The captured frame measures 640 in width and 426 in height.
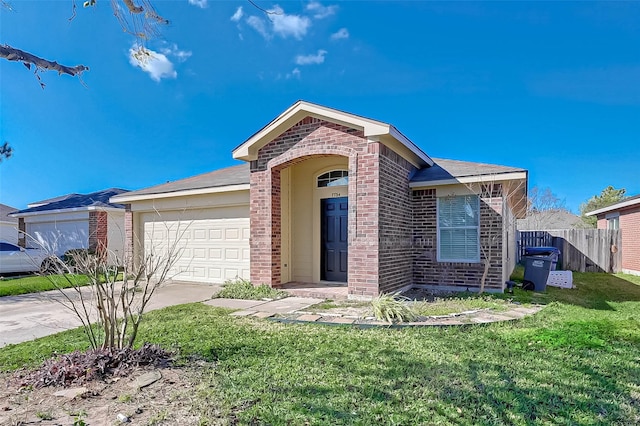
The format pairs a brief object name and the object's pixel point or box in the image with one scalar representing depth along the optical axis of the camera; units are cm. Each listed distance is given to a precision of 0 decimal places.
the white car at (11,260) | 1354
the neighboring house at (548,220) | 3800
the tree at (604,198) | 3238
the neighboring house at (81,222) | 1572
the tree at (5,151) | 1021
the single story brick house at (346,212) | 762
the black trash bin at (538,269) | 943
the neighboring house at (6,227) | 2234
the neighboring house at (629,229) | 1448
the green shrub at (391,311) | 579
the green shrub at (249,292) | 823
